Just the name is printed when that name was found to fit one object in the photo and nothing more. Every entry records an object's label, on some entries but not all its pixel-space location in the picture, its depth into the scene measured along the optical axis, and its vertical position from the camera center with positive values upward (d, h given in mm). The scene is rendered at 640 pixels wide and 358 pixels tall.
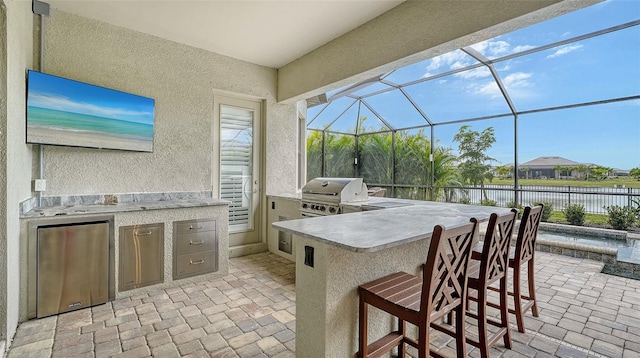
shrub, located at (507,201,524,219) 5597 -487
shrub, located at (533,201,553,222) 5667 -576
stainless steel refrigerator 2400 -780
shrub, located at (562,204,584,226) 5320 -613
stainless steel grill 3424 -180
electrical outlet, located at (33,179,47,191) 2730 -51
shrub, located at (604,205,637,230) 4807 -598
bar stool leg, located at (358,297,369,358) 1595 -830
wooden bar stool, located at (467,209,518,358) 1721 -607
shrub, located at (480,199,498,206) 6102 -460
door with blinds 4266 +240
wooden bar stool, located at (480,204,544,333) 2148 -540
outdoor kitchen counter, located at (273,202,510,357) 1512 -534
